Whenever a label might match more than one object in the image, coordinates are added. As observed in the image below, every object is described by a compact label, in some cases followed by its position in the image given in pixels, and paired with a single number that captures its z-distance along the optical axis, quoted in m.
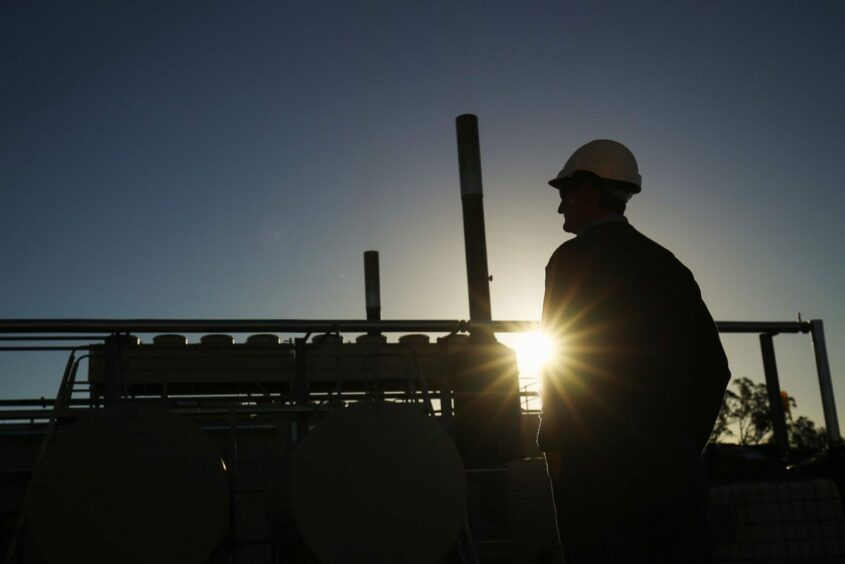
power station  4.74
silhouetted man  2.39
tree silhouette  60.66
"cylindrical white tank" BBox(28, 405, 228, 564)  4.66
